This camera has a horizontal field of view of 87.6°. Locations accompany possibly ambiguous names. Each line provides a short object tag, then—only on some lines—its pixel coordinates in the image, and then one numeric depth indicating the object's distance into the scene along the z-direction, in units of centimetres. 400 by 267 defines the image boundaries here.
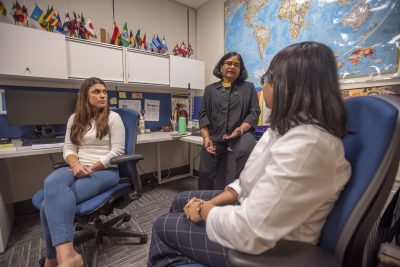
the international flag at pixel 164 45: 258
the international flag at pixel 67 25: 195
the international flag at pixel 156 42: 252
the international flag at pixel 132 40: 237
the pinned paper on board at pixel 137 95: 260
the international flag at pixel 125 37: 227
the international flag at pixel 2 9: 175
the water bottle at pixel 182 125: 243
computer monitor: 177
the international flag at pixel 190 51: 287
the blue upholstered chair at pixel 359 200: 50
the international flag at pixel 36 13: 187
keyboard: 164
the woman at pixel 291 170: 52
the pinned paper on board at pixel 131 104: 252
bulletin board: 246
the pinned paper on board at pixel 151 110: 272
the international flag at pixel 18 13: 175
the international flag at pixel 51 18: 189
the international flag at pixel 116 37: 223
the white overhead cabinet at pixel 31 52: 161
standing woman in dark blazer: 176
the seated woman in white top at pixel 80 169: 107
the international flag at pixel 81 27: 202
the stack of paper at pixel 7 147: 149
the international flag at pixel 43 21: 188
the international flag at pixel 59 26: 195
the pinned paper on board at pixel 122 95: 249
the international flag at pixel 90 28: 207
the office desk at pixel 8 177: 149
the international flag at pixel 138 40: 243
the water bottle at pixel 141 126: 254
